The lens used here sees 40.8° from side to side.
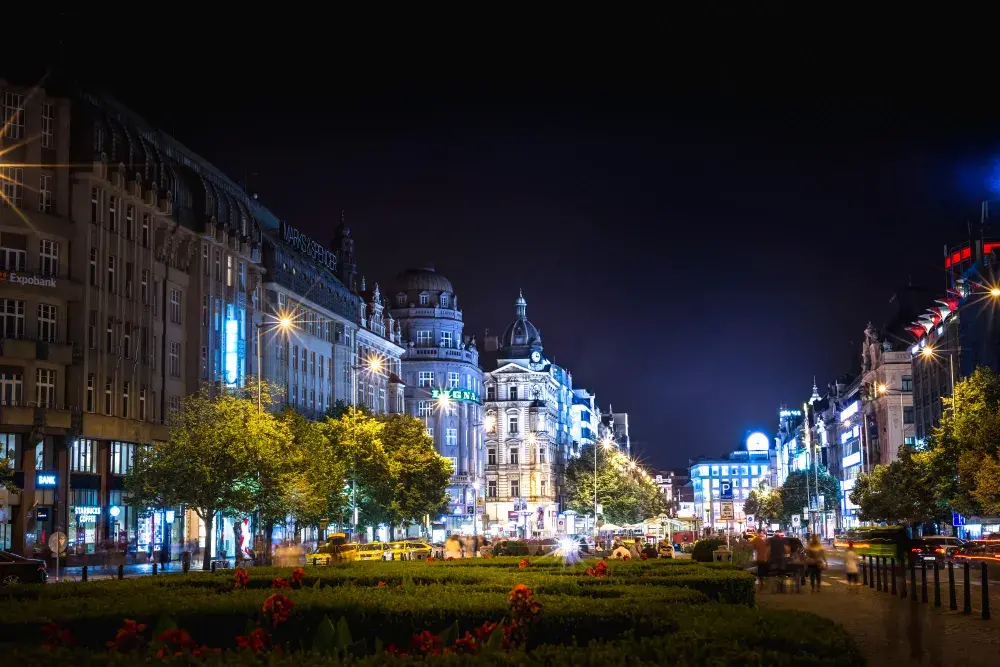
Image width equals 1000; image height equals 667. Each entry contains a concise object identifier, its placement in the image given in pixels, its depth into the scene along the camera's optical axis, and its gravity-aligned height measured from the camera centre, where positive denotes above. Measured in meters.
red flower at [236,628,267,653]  13.04 -1.39
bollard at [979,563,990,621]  28.39 -2.31
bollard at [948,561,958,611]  32.06 -2.59
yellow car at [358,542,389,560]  59.88 -2.51
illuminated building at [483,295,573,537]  180.25 +6.42
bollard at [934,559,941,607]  33.93 -2.57
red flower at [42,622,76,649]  13.55 -1.40
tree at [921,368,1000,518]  74.88 +2.27
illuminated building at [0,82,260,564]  67.62 +9.99
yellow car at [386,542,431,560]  62.51 -2.63
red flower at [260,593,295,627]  17.09 -1.37
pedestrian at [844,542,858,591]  45.66 -2.58
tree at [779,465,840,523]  183.00 +0.03
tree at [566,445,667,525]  174.38 +0.40
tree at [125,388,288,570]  66.44 +1.73
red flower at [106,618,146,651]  13.99 -1.43
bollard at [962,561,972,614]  31.04 -2.63
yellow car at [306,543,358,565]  54.31 -2.40
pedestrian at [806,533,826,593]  44.38 -2.34
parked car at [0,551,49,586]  44.03 -2.22
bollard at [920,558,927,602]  35.19 -2.45
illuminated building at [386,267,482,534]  159.12 +14.88
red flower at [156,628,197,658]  12.85 -1.33
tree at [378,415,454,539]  100.75 +1.86
